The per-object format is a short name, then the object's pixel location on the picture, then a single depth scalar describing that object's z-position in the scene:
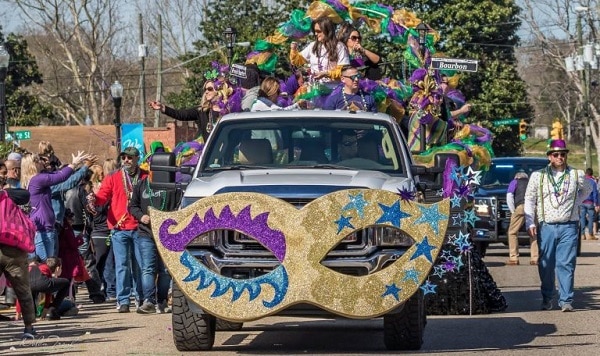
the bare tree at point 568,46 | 66.00
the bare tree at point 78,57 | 71.69
